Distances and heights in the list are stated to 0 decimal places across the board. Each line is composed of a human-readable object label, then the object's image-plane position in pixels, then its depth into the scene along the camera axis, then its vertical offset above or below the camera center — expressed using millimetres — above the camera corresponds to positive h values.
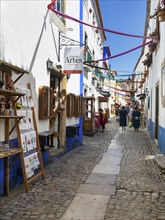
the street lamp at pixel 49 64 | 7453 +1244
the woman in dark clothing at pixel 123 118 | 18312 -486
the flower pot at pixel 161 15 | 7330 +2510
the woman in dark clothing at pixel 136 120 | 18422 -618
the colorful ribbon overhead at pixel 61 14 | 7393 +2624
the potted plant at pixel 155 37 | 10656 +2844
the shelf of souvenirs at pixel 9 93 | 4456 +312
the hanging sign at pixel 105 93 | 27039 +1699
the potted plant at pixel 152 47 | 12111 +2841
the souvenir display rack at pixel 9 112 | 4719 -17
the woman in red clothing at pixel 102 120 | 18059 -601
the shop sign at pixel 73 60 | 8297 +1527
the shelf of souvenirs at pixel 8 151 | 4338 -664
